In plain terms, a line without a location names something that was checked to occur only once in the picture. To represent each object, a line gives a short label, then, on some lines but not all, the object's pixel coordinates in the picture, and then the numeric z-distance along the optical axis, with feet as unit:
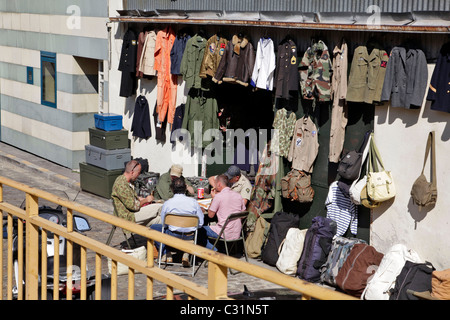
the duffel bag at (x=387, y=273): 30.04
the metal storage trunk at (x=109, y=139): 48.83
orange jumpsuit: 45.68
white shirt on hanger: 37.45
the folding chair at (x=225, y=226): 34.01
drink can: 40.09
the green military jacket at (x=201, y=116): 44.09
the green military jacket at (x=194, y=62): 42.57
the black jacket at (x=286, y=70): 36.14
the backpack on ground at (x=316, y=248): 33.91
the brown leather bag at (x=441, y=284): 27.71
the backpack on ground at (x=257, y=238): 37.35
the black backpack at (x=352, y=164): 33.40
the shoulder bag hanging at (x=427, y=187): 30.14
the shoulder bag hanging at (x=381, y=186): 32.01
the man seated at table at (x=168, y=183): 41.04
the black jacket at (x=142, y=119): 48.91
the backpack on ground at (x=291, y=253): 34.83
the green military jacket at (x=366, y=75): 31.96
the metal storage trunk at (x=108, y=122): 49.40
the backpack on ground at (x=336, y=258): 33.01
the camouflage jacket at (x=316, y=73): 34.45
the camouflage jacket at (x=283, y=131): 37.17
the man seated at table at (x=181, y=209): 33.86
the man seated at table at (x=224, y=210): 35.37
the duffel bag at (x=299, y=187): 36.63
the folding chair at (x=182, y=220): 33.42
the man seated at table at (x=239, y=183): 39.09
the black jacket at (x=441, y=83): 29.01
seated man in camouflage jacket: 36.22
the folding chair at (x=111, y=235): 34.24
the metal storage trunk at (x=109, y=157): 48.39
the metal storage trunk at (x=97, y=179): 48.39
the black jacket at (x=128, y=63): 48.65
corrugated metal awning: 29.60
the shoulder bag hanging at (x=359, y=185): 33.04
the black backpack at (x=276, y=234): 36.22
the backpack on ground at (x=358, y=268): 31.48
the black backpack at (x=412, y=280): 28.89
